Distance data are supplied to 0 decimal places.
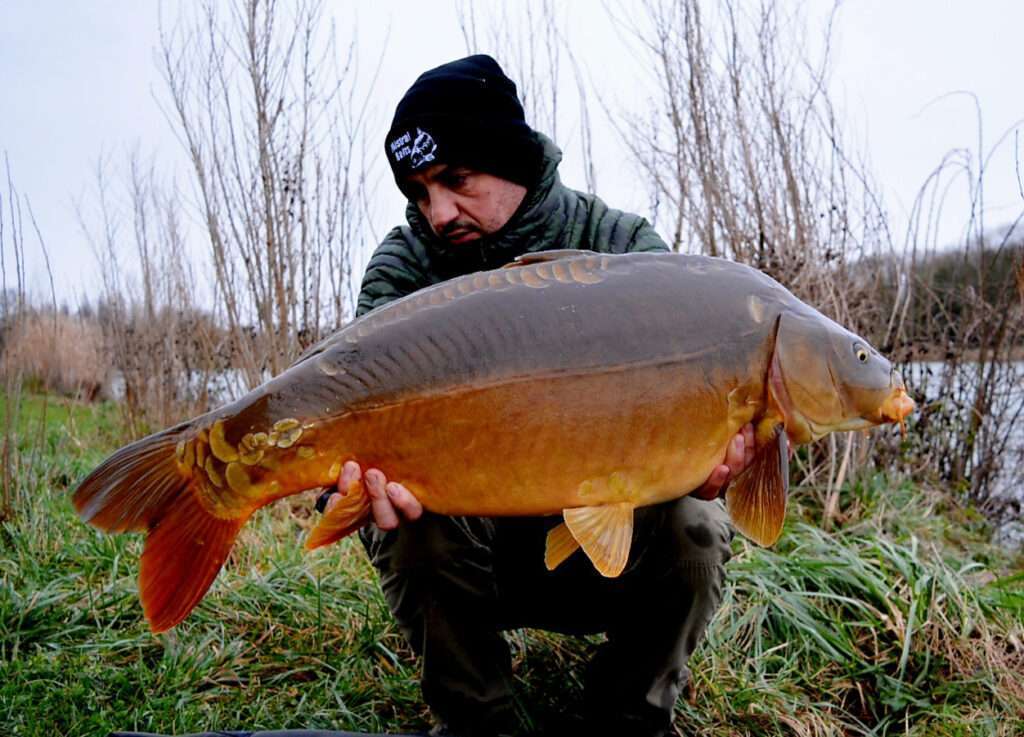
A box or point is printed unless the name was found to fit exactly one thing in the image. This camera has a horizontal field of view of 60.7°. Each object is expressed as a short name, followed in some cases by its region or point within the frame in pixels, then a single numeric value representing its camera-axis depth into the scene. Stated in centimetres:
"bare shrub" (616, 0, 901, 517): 446
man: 196
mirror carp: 157
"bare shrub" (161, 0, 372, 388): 473
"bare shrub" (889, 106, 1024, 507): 466
